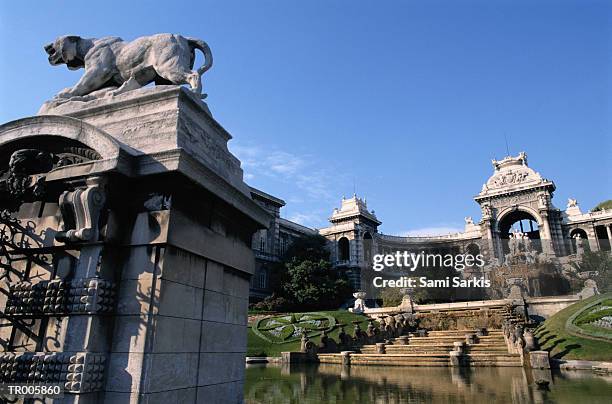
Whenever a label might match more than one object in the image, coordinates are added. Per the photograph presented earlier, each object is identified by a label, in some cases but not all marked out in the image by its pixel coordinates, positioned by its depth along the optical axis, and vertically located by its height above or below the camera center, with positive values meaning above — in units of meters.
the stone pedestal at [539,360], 18.77 -0.88
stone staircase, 21.44 -0.73
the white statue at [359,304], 43.12 +3.40
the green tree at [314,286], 52.03 +6.25
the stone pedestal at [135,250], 5.04 +1.12
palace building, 58.84 +15.66
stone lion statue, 7.35 +4.73
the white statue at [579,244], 50.09 +11.58
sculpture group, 49.12 +10.28
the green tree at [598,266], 40.42 +7.38
